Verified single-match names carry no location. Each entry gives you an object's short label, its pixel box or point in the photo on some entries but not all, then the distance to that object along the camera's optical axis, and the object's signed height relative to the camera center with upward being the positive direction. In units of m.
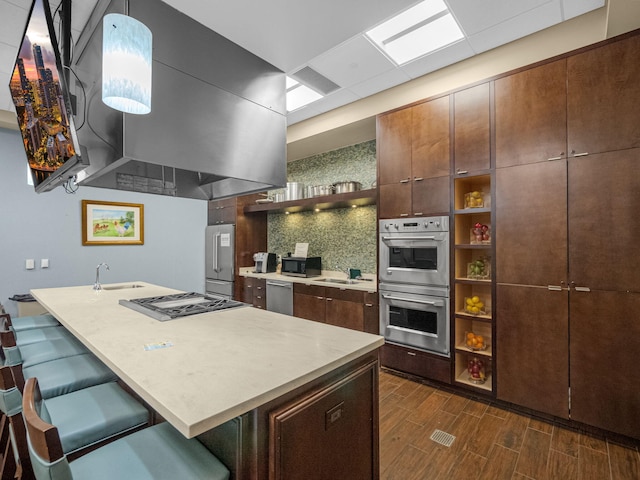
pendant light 1.37 +0.81
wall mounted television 1.58 +0.86
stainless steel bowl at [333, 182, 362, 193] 3.94 +0.75
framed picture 4.39 +0.32
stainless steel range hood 1.68 +0.82
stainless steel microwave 4.49 -0.32
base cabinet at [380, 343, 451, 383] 2.87 -1.16
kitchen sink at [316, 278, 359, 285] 4.00 -0.49
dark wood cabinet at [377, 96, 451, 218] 2.91 +0.84
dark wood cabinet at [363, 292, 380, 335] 3.38 -0.76
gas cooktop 1.97 -0.44
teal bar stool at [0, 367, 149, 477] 1.06 -0.69
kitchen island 0.96 -0.46
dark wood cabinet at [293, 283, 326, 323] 3.90 -0.74
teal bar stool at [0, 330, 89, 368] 1.50 -0.68
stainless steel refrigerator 5.17 -0.26
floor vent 2.12 -1.35
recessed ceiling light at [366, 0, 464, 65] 2.30 +1.72
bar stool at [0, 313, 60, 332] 2.52 -0.67
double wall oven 2.88 -0.37
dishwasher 4.29 -0.74
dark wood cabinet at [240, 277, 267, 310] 4.69 -0.73
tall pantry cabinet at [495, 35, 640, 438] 2.09 +0.07
